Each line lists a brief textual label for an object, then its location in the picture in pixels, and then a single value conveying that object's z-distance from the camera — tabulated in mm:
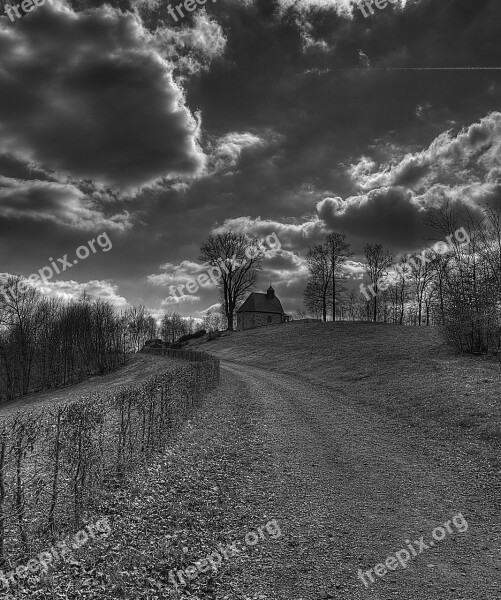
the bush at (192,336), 71250
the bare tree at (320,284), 68188
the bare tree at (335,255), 67750
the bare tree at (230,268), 75500
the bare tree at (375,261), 70625
